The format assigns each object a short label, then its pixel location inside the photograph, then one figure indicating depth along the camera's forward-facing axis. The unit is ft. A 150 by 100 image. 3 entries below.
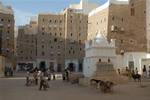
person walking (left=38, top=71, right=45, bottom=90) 44.36
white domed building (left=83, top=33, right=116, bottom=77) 69.10
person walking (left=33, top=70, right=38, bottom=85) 52.71
